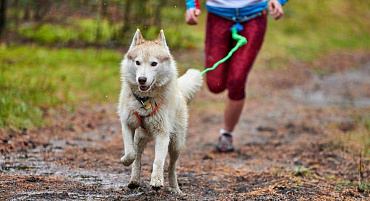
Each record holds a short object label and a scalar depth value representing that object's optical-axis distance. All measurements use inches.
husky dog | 303.3
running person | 450.0
